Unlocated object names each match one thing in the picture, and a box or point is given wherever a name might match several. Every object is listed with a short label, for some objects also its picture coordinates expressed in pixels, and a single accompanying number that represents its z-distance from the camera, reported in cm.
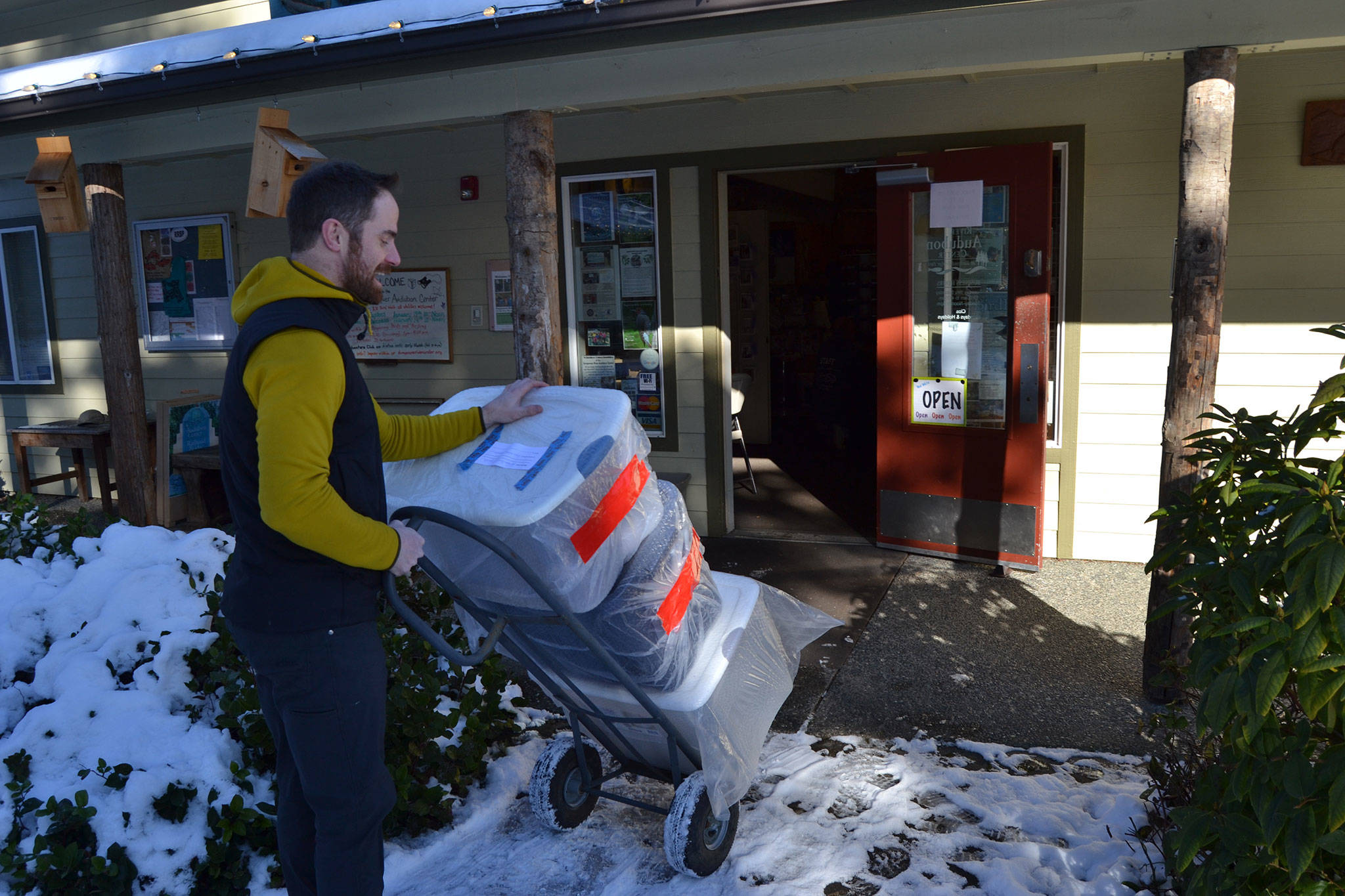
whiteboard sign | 721
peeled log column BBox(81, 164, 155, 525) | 646
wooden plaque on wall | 496
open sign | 581
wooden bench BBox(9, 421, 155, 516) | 786
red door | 543
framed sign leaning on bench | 700
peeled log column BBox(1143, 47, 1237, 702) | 376
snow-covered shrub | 294
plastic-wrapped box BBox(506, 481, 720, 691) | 261
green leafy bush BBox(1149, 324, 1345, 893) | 189
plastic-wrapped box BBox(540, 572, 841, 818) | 278
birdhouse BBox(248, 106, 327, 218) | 458
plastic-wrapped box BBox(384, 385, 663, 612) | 233
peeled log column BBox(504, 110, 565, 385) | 457
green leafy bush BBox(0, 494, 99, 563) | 452
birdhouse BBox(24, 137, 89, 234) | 595
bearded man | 203
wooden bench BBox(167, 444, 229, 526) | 707
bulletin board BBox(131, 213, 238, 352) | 809
